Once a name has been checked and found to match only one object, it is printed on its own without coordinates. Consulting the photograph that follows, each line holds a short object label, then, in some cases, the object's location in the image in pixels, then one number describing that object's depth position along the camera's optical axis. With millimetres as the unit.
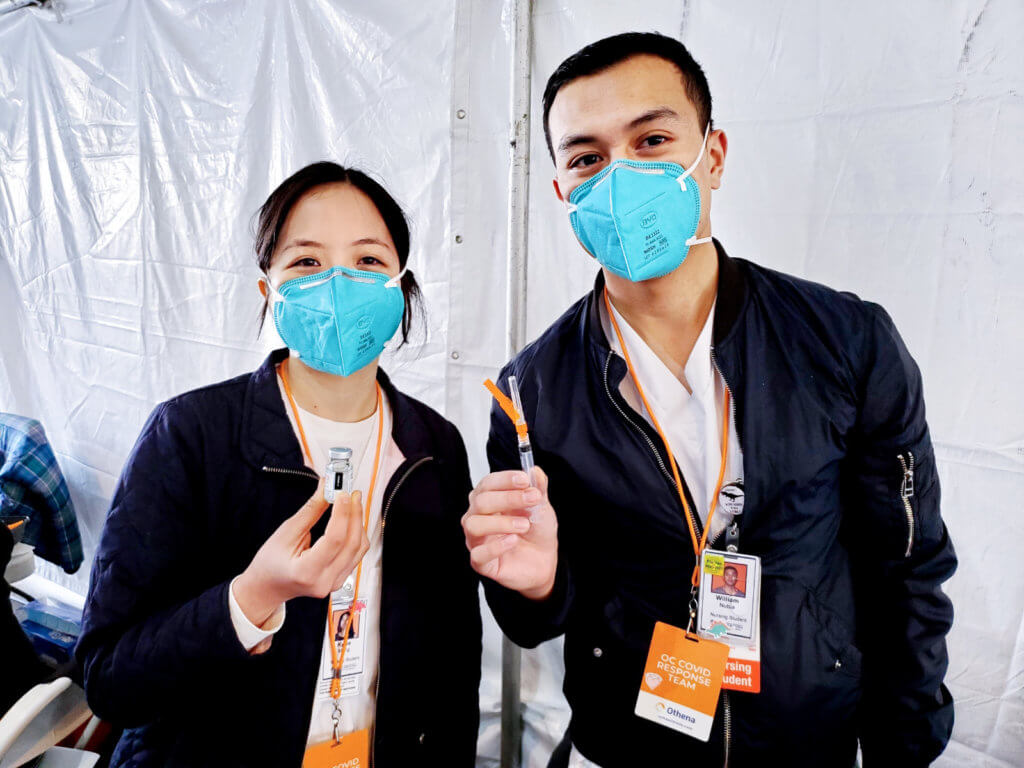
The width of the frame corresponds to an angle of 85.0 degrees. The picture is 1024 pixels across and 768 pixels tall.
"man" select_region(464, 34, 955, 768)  1033
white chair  1360
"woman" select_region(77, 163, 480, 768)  959
